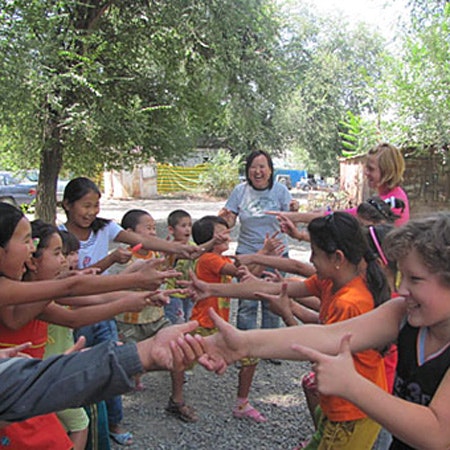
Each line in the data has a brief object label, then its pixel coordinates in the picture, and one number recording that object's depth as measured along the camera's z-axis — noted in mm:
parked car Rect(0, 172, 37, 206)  17859
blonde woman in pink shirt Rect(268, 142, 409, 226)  3590
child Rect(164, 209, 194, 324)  4281
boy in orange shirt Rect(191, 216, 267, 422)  3645
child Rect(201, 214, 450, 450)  1412
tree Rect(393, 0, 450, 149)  11141
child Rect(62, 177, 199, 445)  3367
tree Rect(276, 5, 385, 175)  34906
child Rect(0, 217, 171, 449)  2018
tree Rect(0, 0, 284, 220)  8367
